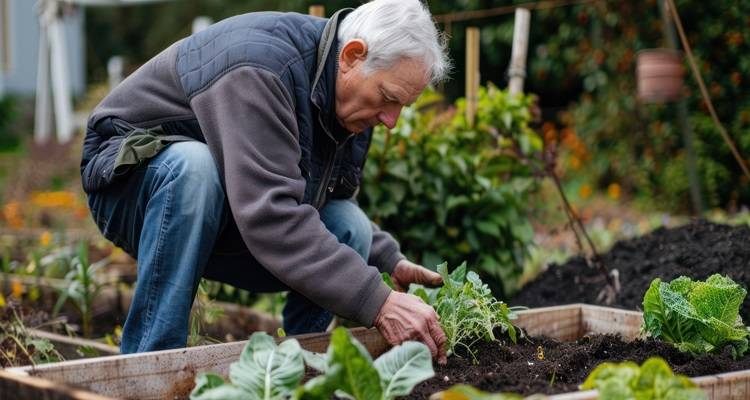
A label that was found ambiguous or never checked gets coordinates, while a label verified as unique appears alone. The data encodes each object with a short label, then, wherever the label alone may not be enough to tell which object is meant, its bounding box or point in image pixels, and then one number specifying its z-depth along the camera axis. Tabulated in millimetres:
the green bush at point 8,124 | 15758
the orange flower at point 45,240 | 4938
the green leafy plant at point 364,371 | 1562
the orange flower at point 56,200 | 7645
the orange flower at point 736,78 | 7055
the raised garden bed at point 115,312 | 3727
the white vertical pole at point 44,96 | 11499
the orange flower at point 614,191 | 7812
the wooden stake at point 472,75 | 4133
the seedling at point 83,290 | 3521
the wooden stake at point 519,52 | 4480
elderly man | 2096
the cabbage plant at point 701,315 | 2188
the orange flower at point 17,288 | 4008
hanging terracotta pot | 6277
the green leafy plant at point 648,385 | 1499
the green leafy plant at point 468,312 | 2295
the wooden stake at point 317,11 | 4070
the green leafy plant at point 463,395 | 1383
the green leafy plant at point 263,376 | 1650
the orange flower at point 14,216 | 6984
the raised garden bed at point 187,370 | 1846
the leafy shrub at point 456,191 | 3816
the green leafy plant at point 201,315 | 2758
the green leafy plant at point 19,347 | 2660
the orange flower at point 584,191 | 7550
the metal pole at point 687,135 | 6539
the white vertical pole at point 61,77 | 10164
